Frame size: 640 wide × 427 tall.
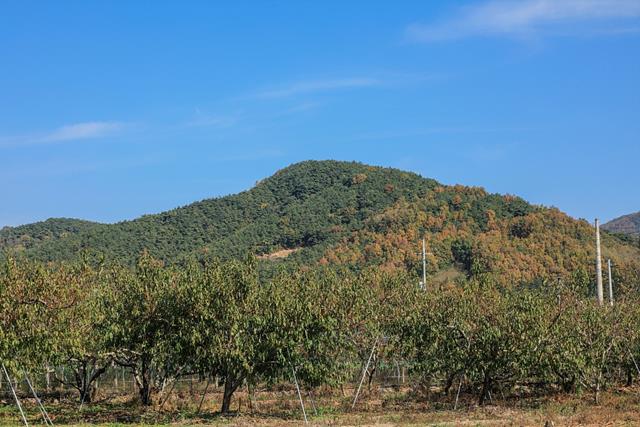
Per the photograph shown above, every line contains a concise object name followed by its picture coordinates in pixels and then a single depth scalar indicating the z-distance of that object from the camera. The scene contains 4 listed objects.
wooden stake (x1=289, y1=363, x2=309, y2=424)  28.42
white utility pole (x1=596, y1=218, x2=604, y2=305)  44.92
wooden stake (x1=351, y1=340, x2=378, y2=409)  33.97
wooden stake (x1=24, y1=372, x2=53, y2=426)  26.36
